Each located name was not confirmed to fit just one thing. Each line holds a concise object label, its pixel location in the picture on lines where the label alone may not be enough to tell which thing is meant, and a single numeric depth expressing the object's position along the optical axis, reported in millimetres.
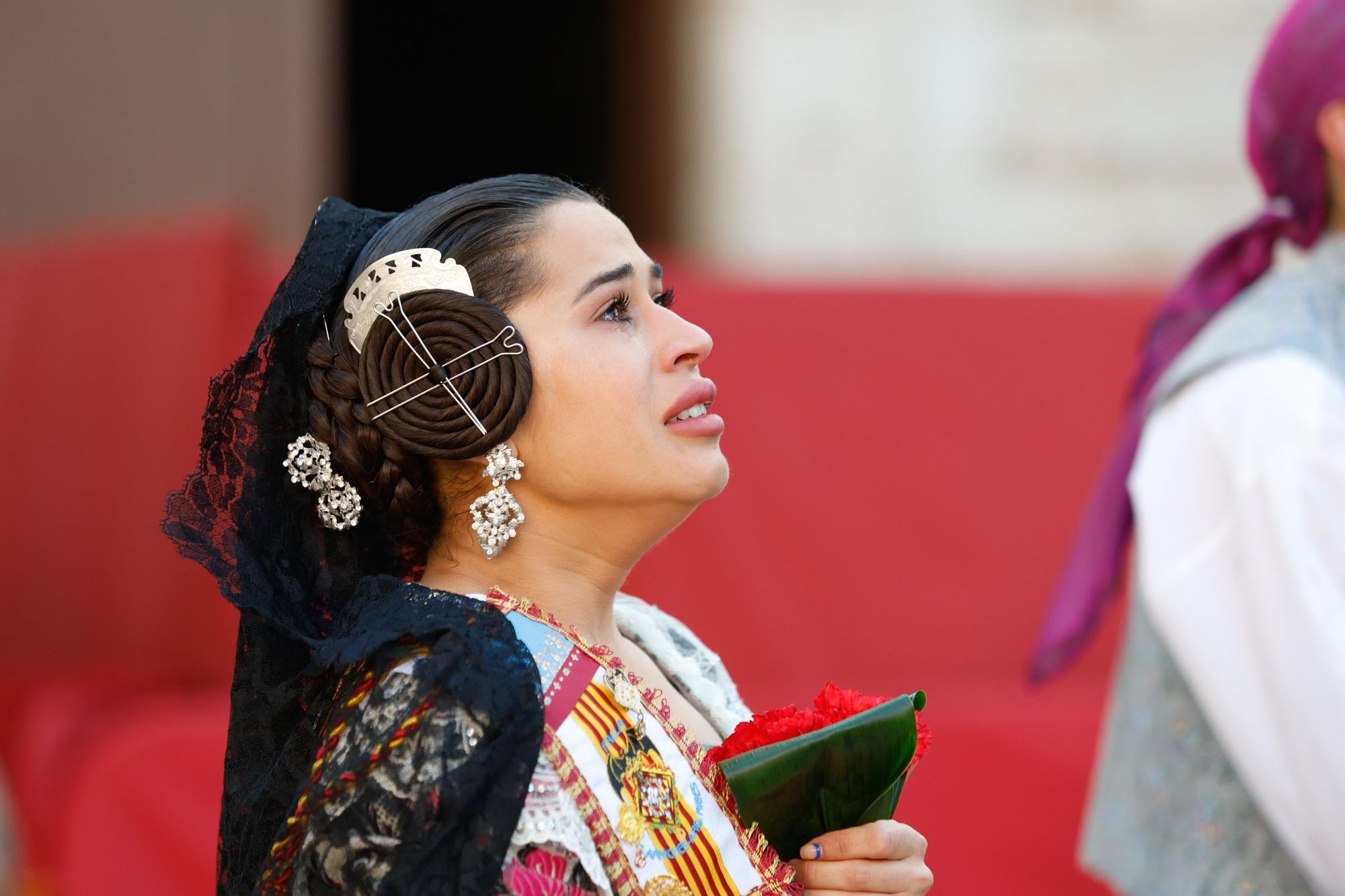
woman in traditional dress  4237
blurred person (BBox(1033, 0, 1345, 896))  4626
